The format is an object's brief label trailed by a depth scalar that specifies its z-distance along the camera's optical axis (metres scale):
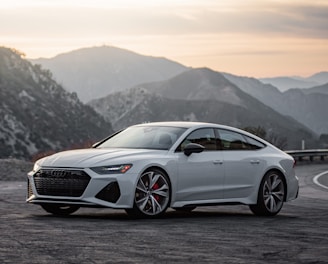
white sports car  13.70
